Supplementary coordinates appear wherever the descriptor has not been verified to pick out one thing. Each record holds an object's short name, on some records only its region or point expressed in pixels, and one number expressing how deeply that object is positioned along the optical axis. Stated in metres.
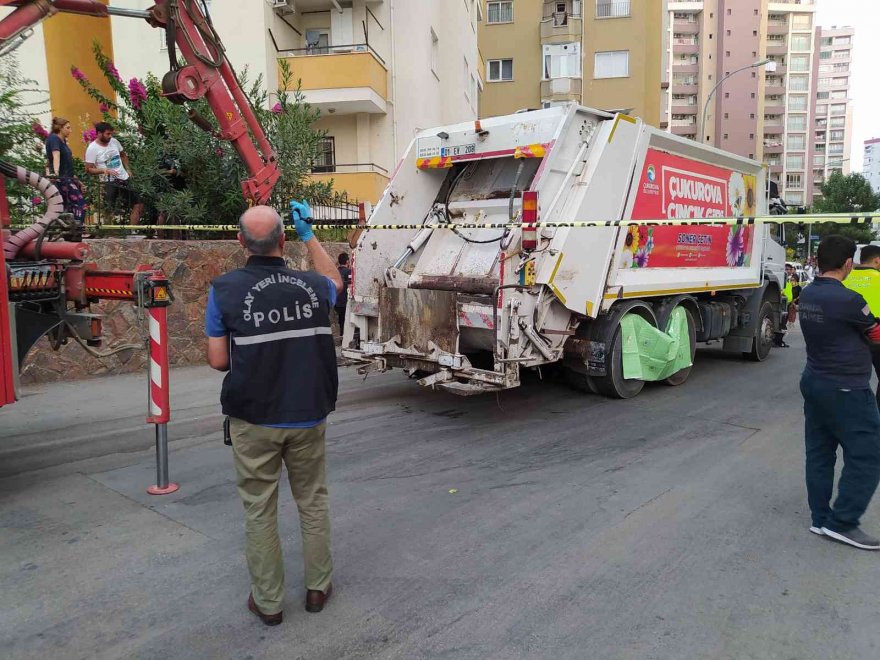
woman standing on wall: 7.61
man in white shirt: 9.02
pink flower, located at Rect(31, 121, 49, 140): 8.56
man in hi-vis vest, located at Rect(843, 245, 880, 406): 5.42
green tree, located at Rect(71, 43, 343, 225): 9.91
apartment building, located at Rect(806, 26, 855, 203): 109.88
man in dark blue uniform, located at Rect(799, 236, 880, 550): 3.64
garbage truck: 5.91
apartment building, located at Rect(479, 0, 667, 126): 31.12
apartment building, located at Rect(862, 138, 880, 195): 130.88
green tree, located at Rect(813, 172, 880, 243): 44.72
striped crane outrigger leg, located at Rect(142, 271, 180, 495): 4.40
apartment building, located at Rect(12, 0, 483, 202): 16.31
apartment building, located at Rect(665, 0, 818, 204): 75.81
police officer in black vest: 2.79
